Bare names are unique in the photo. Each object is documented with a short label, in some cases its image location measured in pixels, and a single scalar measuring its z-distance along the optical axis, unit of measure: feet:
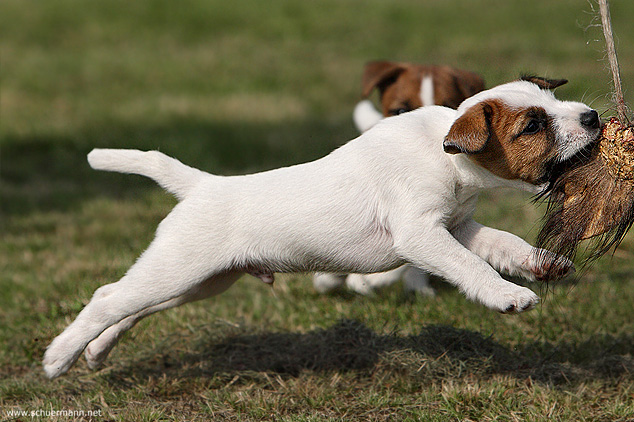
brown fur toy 23.88
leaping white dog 23.91
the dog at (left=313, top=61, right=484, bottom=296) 37.22
